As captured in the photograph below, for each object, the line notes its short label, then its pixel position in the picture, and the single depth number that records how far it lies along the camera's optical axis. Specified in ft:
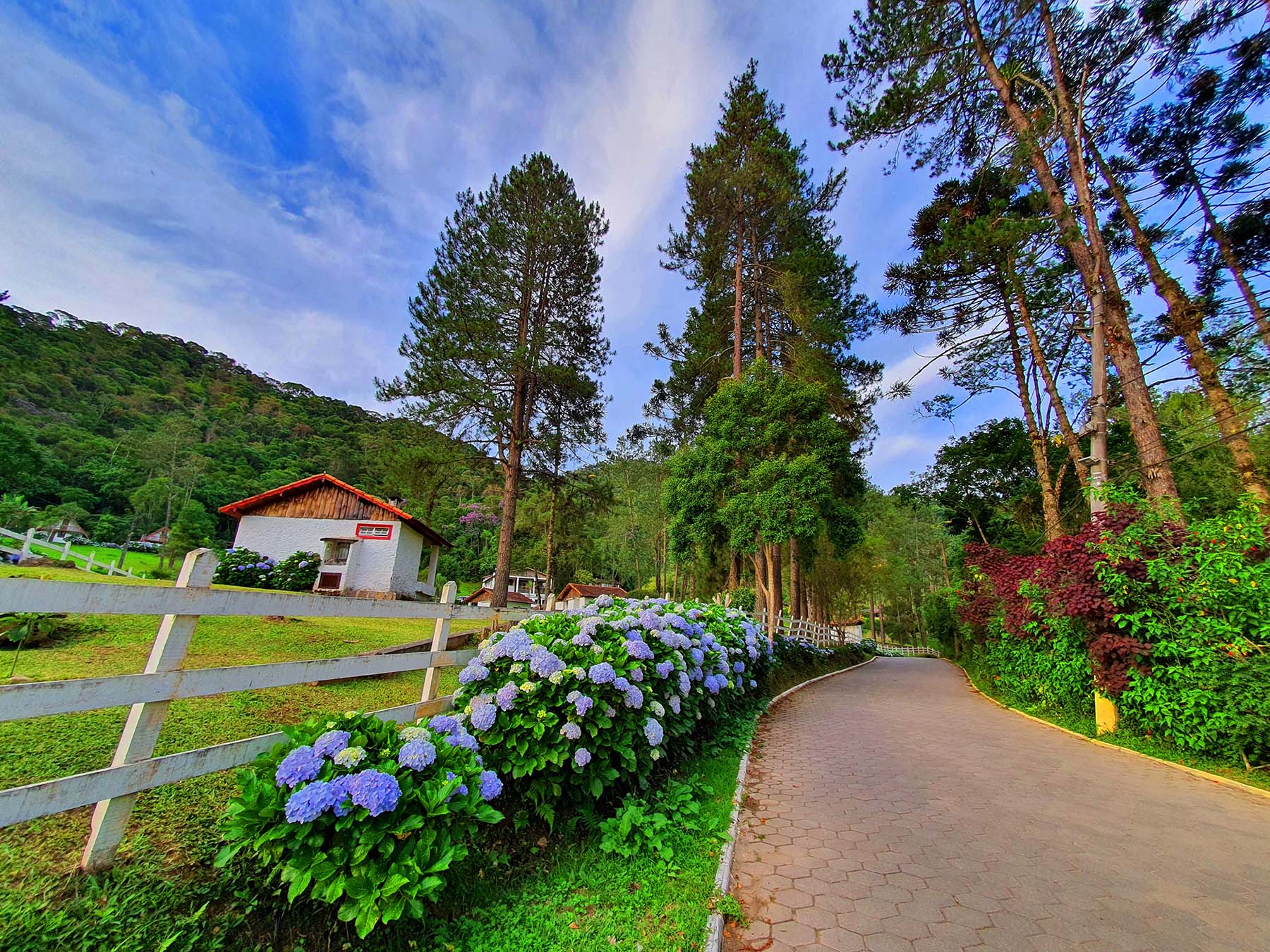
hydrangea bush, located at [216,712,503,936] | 5.15
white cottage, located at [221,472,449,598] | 56.44
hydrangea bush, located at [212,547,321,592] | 41.09
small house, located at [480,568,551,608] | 116.80
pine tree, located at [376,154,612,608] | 43.42
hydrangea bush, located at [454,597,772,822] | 8.54
